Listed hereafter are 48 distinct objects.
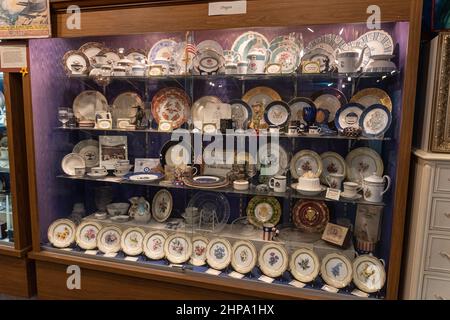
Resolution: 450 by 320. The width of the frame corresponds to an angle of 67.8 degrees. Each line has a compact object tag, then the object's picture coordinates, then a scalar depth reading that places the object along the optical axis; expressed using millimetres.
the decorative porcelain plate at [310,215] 1953
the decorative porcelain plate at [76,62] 2137
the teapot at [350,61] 1706
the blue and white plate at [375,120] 1738
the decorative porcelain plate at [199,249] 1961
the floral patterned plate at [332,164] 1918
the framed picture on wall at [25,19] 1831
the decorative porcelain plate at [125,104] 2238
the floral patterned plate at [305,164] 1946
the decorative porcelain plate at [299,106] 1919
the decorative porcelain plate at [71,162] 2229
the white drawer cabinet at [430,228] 1456
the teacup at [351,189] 1790
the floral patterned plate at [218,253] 1917
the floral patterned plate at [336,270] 1748
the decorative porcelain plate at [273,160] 1983
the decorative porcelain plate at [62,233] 2135
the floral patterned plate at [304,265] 1792
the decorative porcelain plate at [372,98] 1787
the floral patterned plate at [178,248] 1980
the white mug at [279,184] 1907
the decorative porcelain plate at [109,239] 2107
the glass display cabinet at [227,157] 1750
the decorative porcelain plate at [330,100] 1896
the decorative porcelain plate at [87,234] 2133
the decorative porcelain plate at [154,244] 2035
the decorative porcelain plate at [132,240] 2074
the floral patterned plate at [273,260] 1840
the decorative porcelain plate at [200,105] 2092
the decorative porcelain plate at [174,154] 2118
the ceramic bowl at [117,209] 2280
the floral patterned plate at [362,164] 1816
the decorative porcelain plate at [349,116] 1829
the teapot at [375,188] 1710
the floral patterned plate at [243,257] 1884
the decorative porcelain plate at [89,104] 2268
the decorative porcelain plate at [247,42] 1951
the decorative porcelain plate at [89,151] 2286
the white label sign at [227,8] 1621
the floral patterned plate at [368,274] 1679
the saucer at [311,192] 1855
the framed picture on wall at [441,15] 1624
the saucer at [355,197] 1789
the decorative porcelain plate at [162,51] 2084
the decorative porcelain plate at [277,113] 1964
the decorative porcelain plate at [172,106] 2135
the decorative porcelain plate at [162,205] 2232
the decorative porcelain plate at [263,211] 2023
